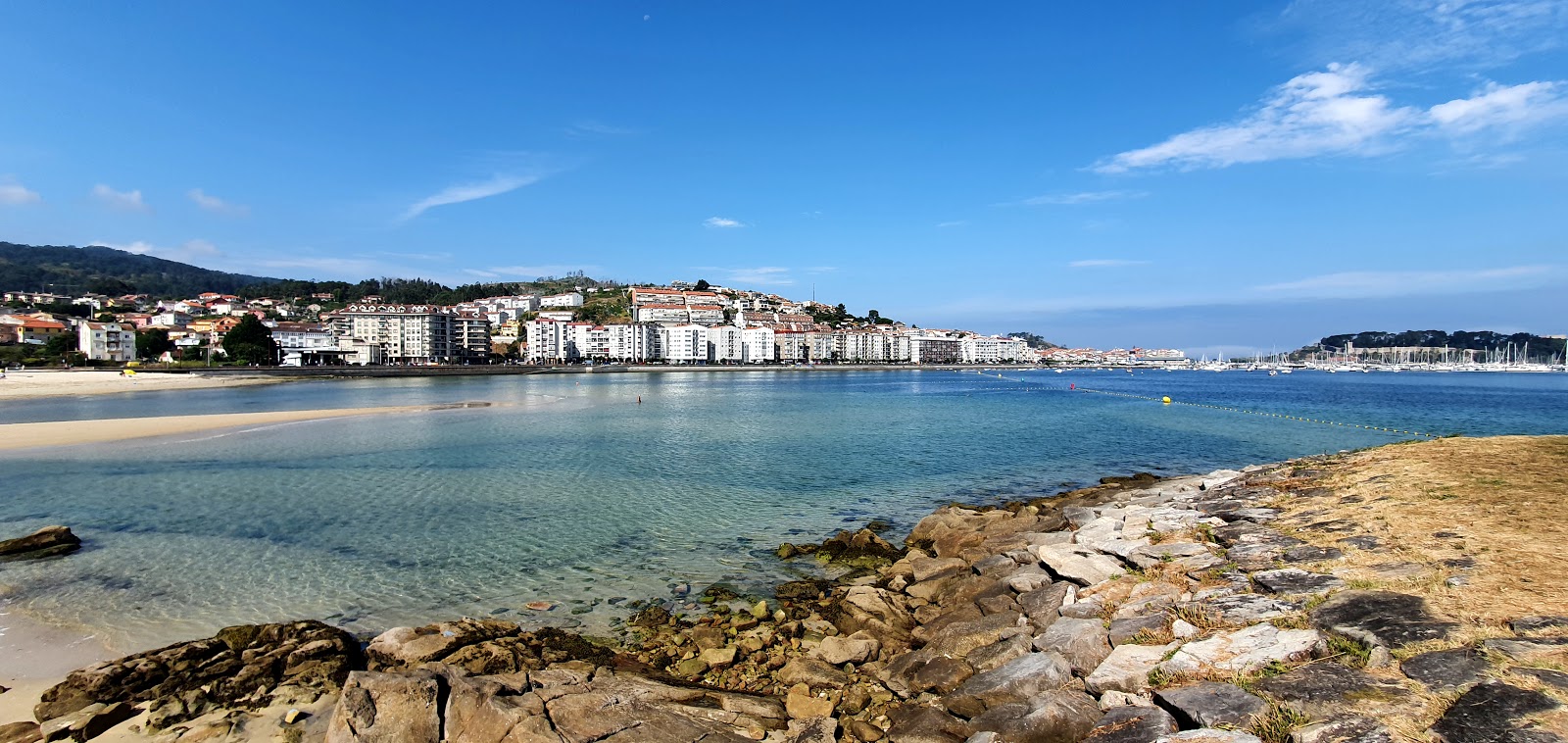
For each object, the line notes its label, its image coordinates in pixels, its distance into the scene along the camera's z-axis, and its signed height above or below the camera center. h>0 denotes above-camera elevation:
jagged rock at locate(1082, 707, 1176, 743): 4.21 -2.34
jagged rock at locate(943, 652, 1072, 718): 5.51 -2.69
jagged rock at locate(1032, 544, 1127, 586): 7.79 -2.50
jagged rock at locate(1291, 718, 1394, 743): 3.51 -1.95
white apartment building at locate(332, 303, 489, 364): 118.00 +3.66
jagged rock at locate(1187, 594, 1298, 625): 5.54 -2.11
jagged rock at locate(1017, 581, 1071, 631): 7.08 -2.69
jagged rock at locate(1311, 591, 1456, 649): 4.59 -1.89
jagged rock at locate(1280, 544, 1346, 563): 6.72 -2.00
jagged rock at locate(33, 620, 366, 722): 6.56 -3.18
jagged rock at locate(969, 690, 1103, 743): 4.67 -2.53
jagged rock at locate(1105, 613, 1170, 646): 5.73 -2.31
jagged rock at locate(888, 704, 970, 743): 5.33 -2.95
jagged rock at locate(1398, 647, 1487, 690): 3.92 -1.85
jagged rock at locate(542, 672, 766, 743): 5.51 -3.00
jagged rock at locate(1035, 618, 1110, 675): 5.62 -2.47
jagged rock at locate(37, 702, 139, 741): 5.94 -3.22
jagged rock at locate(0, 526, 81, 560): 11.63 -3.26
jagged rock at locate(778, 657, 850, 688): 6.66 -3.14
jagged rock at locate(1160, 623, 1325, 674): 4.71 -2.10
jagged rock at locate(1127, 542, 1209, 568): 7.79 -2.30
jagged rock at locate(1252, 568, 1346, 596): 5.90 -2.03
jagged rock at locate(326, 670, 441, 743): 5.45 -2.86
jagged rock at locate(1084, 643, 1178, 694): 4.97 -2.33
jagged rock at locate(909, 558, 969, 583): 9.91 -3.13
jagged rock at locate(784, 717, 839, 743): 5.45 -3.01
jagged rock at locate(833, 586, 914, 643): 8.05 -3.20
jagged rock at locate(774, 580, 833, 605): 9.81 -3.41
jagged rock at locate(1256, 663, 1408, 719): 3.96 -2.01
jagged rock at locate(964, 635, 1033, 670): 6.39 -2.81
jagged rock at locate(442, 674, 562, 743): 5.41 -2.91
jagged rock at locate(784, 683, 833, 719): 6.04 -3.11
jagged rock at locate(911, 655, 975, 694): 6.32 -2.99
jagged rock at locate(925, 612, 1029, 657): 6.99 -2.90
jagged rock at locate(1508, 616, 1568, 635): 4.36 -1.73
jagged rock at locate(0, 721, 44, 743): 5.82 -3.22
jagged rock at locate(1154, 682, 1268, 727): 4.08 -2.15
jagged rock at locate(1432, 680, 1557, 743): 3.38 -1.82
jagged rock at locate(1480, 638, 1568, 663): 3.99 -1.74
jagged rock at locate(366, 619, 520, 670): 7.40 -3.19
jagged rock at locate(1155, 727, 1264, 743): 3.80 -2.15
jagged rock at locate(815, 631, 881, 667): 7.18 -3.12
